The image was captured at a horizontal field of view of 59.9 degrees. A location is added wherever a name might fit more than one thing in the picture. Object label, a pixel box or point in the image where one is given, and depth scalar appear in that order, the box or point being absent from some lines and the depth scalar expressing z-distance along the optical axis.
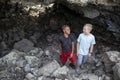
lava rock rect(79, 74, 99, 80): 2.55
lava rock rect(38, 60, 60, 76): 2.57
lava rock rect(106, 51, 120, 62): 2.59
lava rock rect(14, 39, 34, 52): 3.02
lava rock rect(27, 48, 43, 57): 2.95
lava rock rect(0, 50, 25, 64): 2.80
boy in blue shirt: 2.41
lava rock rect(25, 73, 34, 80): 2.56
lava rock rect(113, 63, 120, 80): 2.36
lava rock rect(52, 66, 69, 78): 2.52
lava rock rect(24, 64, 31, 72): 2.68
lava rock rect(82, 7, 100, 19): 2.97
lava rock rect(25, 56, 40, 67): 2.77
